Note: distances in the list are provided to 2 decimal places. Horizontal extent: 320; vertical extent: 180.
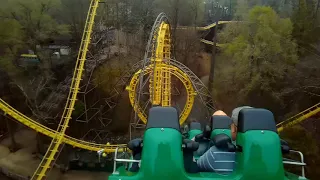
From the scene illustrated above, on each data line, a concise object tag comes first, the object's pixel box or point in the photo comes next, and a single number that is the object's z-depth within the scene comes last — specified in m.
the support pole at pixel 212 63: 10.87
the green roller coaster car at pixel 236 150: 1.50
